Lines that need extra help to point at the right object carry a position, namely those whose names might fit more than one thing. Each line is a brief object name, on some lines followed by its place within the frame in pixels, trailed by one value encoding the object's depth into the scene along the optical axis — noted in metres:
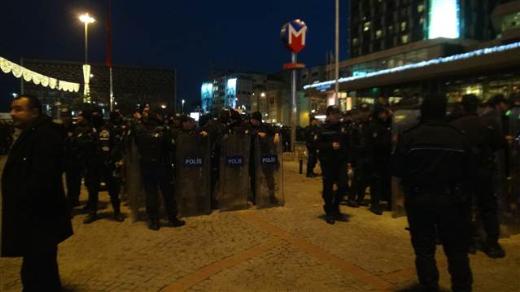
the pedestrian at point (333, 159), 7.58
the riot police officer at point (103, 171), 8.04
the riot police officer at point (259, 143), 8.84
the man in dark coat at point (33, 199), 3.78
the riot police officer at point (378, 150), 8.47
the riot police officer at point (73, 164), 6.86
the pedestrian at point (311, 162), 13.66
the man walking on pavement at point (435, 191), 4.05
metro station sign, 20.69
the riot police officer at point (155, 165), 7.44
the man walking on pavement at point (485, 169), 5.77
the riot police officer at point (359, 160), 8.67
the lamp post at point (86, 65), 29.20
